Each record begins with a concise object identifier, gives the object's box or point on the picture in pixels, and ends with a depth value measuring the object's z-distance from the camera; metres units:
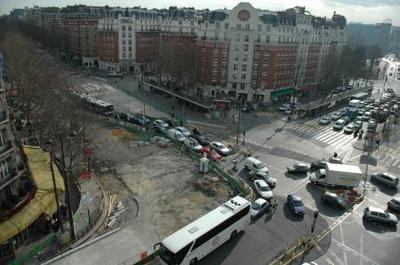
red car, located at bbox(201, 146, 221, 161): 41.46
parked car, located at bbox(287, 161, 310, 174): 38.88
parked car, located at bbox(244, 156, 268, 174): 37.12
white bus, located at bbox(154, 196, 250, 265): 21.33
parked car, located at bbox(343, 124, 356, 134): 55.43
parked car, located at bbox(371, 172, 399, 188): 36.53
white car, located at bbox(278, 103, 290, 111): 68.31
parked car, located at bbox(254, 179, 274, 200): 32.01
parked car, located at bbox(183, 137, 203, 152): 43.75
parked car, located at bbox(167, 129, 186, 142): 46.71
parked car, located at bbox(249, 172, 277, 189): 35.28
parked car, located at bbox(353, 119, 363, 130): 56.86
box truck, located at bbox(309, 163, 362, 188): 34.56
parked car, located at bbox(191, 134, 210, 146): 46.88
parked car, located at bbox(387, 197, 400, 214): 31.50
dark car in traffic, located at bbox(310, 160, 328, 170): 39.63
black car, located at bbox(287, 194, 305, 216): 29.70
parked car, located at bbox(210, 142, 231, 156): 43.75
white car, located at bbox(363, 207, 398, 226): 29.03
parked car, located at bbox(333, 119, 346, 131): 57.44
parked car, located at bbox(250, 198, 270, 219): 28.83
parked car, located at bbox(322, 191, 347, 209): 31.31
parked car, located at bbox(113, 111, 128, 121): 56.17
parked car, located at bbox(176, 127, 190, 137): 49.30
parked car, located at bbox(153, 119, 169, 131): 51.19
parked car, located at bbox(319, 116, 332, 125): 60.72
